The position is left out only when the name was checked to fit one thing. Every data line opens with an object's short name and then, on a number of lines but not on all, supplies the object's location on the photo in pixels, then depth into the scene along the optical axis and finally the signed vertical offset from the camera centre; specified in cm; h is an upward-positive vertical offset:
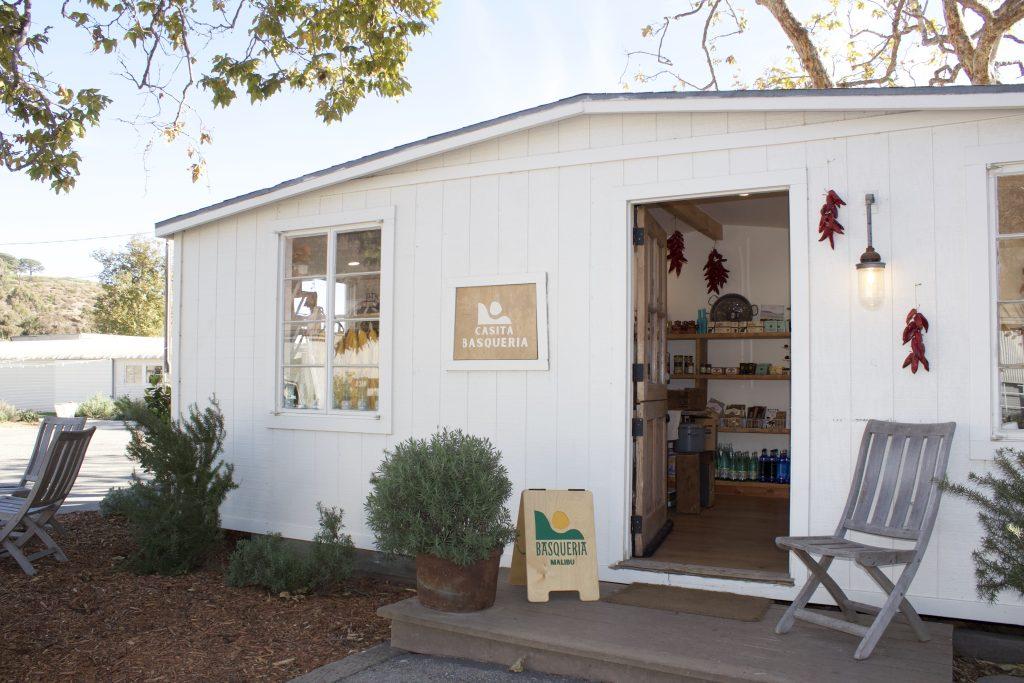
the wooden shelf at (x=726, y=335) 823 +25
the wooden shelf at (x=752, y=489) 810 -128
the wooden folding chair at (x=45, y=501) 562 -99
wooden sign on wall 515 +24
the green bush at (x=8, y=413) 2333 -151
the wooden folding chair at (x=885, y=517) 347 -73
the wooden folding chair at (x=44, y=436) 655 -63
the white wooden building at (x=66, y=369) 2648 -30
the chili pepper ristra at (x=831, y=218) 429 +74
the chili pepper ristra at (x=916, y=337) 405 +11
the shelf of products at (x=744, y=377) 819 -18
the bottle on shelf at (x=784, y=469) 809 -107
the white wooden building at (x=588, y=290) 405 +43
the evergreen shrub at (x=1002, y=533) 293 -63
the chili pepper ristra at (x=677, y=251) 830 +109
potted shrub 407 -81
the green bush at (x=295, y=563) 522 -130
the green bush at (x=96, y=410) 2375 -144
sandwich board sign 436 -98
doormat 412 -126
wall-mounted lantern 415 +41
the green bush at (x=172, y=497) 559 -94
